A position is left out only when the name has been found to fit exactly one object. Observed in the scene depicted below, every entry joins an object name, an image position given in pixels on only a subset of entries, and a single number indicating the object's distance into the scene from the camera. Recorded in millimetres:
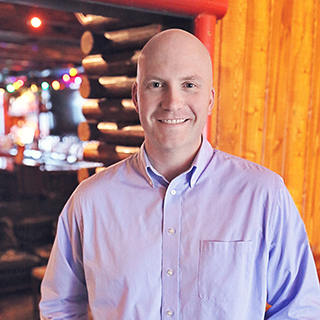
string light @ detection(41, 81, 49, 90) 11914
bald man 1406
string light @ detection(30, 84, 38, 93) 11864
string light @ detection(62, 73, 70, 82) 11380
